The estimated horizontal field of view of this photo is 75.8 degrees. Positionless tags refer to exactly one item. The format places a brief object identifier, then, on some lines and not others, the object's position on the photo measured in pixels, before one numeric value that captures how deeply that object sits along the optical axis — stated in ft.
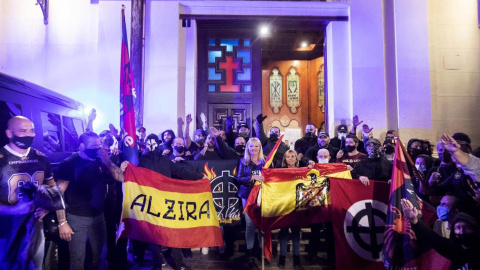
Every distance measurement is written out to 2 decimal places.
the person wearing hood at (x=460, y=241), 9.86
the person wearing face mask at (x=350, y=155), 18.15
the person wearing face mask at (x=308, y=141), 23.38
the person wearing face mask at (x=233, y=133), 21.44
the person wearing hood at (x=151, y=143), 17.43
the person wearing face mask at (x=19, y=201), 11.23
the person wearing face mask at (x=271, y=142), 20.68
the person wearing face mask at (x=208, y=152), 20.15
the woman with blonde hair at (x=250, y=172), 17.12
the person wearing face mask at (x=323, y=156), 18.22
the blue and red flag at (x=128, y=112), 15.42
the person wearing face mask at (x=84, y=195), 12.78
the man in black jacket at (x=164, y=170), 15.10
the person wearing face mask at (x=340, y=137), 23.88
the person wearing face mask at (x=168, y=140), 21.08
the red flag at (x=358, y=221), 14.76
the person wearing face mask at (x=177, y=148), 19.02
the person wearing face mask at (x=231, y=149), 20.07
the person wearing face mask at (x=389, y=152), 18.03
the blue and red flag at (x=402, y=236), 12.34
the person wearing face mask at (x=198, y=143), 22.20
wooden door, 29.32
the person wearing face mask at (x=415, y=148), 18.53
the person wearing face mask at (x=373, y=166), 16.35
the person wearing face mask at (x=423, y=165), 15.89
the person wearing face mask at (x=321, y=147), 20.59
